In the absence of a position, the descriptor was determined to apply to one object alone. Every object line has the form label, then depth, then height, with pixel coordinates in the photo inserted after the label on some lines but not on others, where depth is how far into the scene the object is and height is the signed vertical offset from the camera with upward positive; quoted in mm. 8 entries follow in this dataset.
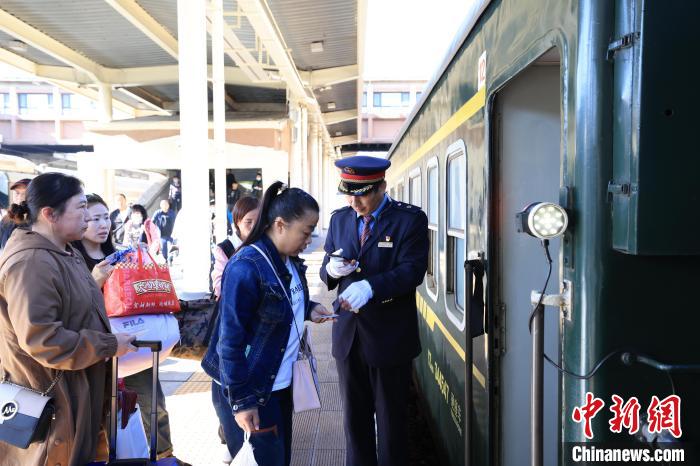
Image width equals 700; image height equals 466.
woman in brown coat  2242 -476
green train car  1435 -13
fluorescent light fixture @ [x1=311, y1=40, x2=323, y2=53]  14727 +3816
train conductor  3066 -600
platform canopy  12281 +3955
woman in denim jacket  2260 -469
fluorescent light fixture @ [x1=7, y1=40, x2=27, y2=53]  14930 +4004
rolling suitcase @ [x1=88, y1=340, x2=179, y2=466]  2508 -991
